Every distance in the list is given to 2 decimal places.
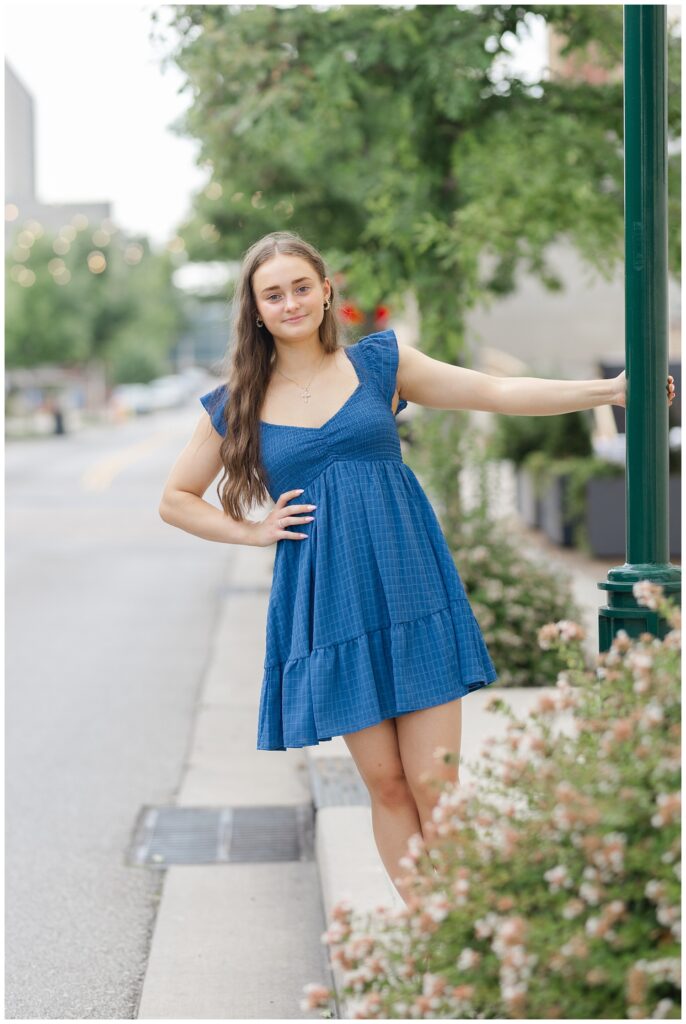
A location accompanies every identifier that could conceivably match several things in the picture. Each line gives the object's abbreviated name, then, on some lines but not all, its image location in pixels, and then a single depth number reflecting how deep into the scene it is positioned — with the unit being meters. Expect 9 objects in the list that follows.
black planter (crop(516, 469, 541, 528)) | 16.05
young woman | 3.12
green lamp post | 3.06
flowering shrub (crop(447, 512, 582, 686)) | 7.27
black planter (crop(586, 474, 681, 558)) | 12.55
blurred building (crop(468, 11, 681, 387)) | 21.22
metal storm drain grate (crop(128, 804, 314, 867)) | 5.26
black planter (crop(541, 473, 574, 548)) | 13.70
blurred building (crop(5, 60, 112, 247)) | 95.81
